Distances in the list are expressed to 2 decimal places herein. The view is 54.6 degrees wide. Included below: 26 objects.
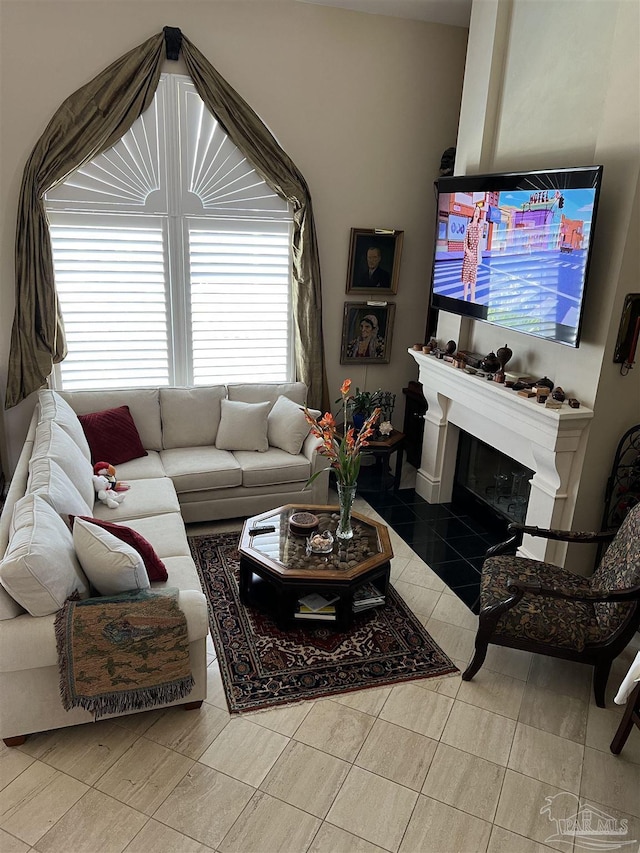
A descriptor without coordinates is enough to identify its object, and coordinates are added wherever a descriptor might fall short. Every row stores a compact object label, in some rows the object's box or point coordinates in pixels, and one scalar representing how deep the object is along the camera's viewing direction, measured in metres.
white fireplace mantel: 3.74
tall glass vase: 3.74
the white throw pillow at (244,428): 4.96
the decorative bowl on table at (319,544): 3.65
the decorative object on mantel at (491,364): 4.39
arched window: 4.83
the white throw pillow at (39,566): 2.53
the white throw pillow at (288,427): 4.95
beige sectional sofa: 2.60
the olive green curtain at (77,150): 4.53
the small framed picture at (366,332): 5.68
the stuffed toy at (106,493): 4.05
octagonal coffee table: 3.44
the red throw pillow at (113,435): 4.62
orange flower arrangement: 3.61
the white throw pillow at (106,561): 2.79
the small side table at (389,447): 5.16
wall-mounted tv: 3.53
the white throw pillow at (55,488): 3.12
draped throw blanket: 2.63
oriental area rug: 3.18
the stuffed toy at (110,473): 4.28
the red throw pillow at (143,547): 3.08
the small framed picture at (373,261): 5.53
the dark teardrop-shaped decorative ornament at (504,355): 4.30
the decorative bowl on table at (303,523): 3.85
